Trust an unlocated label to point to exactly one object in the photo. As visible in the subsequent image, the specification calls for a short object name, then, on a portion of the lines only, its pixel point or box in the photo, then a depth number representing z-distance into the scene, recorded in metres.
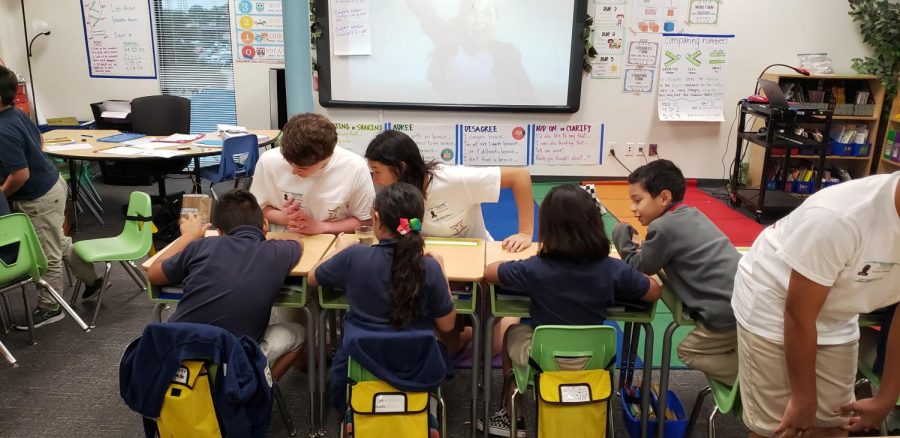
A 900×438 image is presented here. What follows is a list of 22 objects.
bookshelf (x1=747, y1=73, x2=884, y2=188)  5.65
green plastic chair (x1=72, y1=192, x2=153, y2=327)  3.32
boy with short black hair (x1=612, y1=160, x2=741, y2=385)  2.05
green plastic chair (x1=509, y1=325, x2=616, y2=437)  1.97
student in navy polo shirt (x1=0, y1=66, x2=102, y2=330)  3.13
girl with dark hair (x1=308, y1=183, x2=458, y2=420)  1.96
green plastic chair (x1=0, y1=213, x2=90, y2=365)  2.82
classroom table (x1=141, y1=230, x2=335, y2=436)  2.26
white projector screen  5.63
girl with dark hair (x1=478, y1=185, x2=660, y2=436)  2.01
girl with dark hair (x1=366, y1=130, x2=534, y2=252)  2.46
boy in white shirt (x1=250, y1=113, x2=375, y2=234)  2.62
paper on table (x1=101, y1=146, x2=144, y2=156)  4.38
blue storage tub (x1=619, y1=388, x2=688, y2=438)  2.31
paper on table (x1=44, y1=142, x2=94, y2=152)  4.43
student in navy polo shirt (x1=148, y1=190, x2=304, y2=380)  2.06
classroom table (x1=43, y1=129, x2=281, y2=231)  4.27
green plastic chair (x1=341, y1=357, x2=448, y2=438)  2.04
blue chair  4.44
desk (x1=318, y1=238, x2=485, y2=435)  2.22
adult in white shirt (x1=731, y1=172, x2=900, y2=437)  1.41
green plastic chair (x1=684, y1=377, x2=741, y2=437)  1.95
